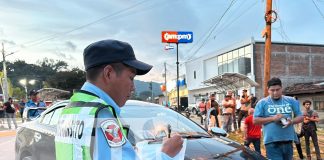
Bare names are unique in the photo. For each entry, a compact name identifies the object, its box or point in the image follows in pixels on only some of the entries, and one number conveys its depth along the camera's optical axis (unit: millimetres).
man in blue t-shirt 4668
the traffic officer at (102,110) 1438
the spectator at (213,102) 14125
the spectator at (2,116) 21369
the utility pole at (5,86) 27970
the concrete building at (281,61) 35062
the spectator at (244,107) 13641
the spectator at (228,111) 13234
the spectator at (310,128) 8625
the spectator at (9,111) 19438
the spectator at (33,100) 11073
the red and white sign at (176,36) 33875
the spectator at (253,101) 10592
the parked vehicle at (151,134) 3807
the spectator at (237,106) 16020
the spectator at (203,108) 18964
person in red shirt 8258
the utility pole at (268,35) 11078
